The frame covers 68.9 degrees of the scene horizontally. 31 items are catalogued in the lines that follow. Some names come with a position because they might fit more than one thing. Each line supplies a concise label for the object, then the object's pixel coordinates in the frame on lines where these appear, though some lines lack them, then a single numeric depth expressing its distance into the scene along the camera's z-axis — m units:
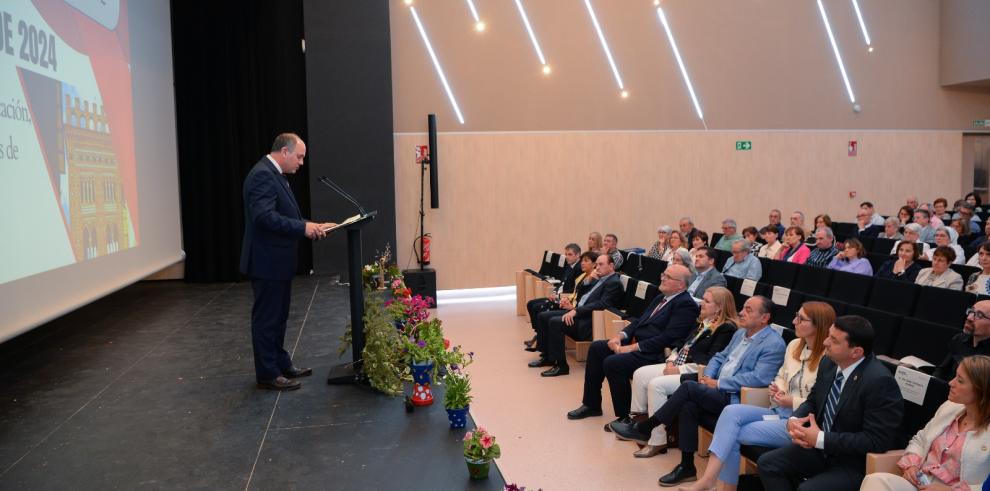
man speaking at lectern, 3.53
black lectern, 3.54
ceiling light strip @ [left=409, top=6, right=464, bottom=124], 9.63
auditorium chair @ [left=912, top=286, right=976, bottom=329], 4.75
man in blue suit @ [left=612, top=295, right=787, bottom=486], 3.79
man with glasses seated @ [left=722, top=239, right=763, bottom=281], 6.78
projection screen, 3.82
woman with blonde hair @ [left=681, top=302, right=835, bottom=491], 3.42
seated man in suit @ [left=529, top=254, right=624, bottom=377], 6.00
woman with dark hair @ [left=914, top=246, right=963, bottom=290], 5.64
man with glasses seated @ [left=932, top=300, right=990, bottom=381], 3.57
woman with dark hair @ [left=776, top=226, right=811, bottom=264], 7.43
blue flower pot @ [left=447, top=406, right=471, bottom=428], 3.28
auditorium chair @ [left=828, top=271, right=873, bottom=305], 5.75
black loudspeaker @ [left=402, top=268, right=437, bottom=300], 9.08
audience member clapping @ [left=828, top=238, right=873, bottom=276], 6.48
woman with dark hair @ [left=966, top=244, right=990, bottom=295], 5.30
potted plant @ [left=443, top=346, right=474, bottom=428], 3.25
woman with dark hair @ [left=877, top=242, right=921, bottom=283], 6.16
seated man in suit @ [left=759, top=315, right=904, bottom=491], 2.91
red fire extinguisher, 9.58
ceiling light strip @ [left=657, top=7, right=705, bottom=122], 10.45
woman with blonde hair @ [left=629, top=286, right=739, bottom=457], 4.25
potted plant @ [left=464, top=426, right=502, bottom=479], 2.75
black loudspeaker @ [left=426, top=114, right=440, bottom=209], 9.48
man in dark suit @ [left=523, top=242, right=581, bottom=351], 6.95
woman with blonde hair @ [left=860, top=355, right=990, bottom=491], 2.59
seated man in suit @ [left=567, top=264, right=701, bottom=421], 4.68
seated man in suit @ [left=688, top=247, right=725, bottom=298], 6.02
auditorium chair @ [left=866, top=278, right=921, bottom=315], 5.27
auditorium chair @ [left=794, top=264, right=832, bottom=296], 6.25
